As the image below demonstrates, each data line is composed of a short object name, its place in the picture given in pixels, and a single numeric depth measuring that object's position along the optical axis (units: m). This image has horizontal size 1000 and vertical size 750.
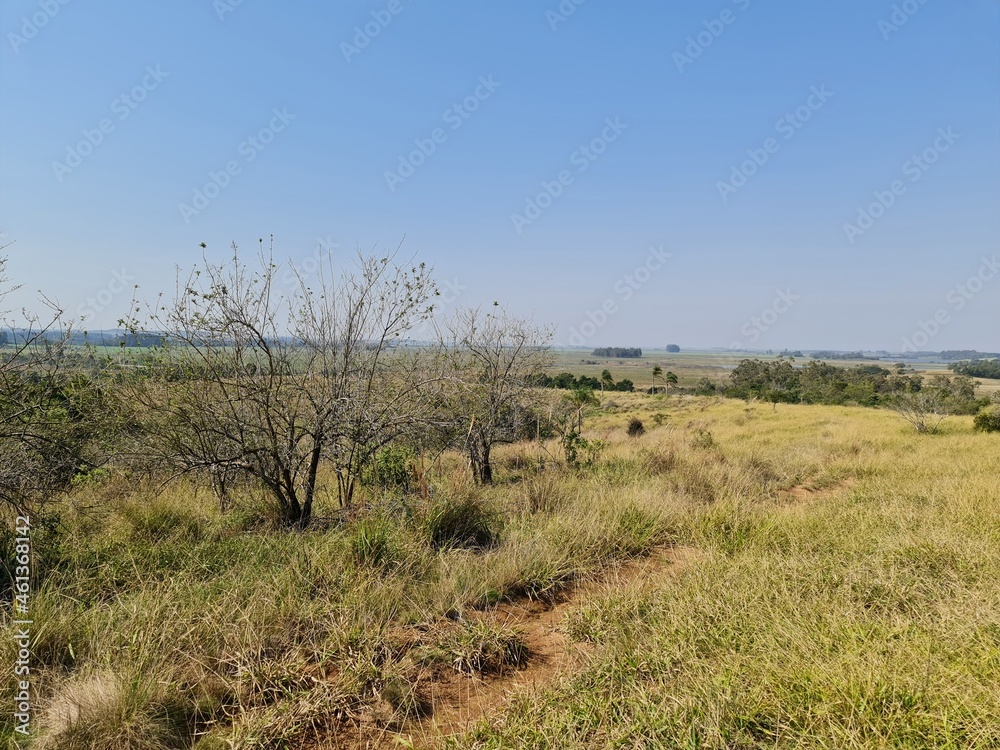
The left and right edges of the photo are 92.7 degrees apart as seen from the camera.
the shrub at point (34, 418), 4.60
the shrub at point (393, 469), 6.66
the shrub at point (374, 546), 4.05
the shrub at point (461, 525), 4.88
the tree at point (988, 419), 18.08
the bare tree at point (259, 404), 5.48
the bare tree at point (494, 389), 9.56
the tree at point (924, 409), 19.14
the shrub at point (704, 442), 13.63
